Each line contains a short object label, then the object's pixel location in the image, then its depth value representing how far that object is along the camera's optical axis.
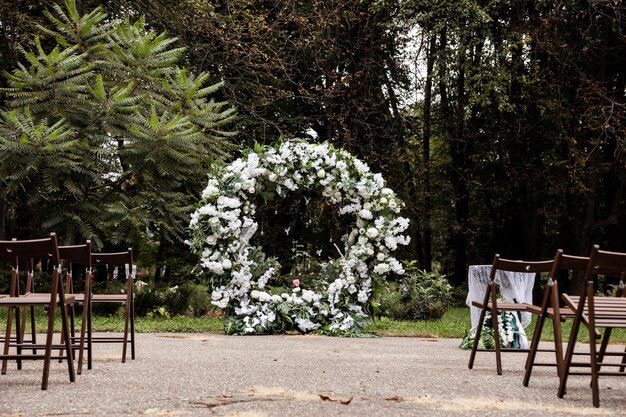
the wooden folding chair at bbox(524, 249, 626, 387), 7.00
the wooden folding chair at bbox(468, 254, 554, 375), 8.04
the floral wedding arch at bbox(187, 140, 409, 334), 13.75
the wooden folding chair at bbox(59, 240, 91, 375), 7.63
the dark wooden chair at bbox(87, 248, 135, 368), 8.78
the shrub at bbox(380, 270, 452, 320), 17.94
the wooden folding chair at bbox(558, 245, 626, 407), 6.14
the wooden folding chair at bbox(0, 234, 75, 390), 6.63
